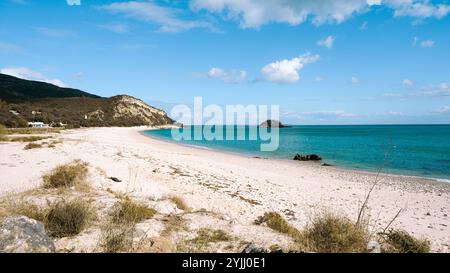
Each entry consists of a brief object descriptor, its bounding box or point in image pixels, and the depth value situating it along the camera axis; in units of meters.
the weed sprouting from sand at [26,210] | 6.35
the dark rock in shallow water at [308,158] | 34.62
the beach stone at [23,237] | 4.58
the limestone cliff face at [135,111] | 145.44
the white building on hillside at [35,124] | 74.36
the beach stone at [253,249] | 4.95
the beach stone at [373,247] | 4.94
